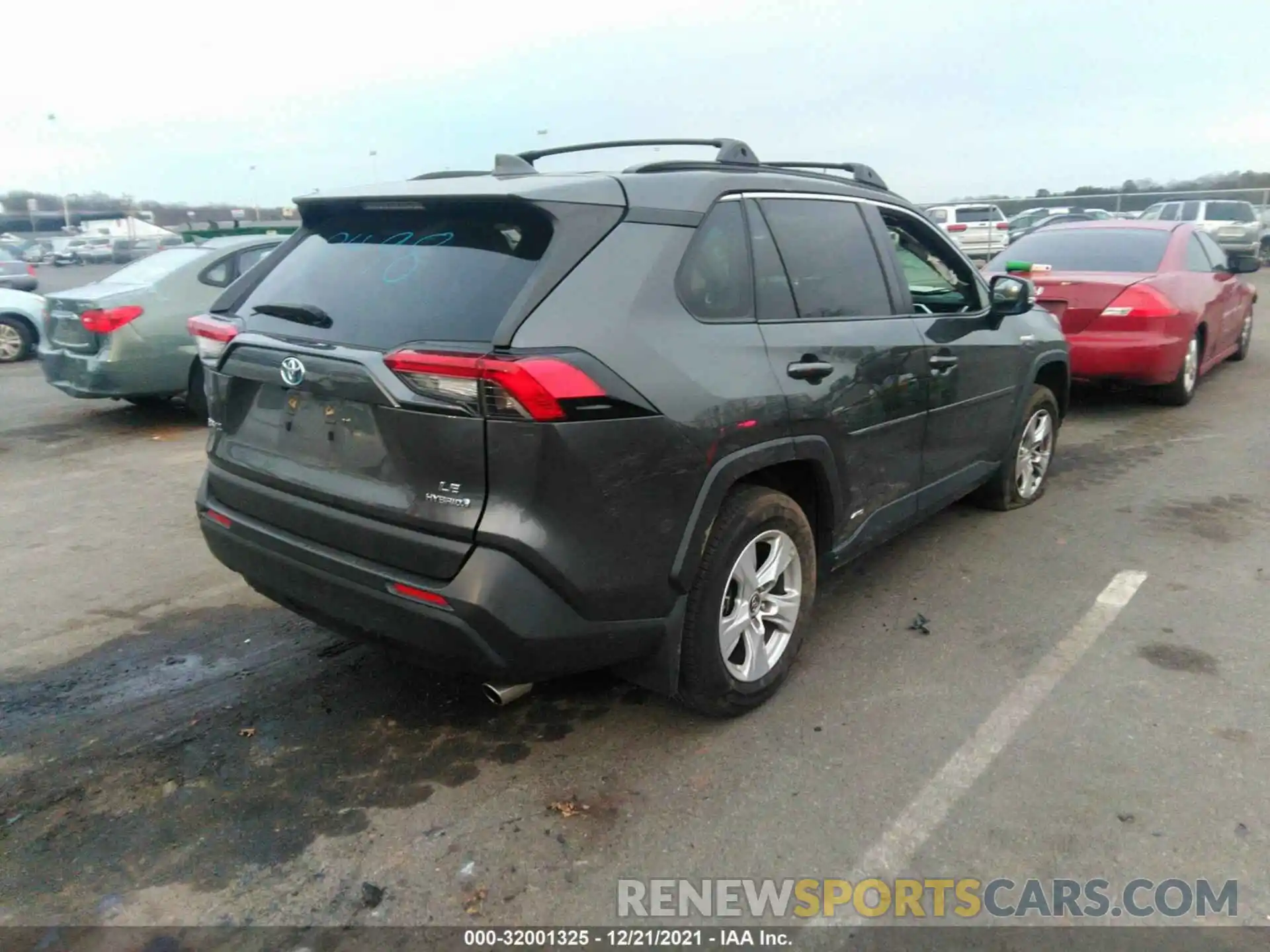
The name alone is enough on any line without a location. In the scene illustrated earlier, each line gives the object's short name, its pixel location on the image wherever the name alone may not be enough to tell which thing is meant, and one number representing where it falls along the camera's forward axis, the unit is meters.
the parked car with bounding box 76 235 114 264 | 45.31
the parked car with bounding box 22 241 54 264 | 44.62
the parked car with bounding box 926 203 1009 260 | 27.11
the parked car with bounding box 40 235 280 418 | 7.69
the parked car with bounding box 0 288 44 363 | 12.21
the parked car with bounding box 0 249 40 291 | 23.00
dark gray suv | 2.62
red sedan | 7.72
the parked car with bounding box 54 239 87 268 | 44.66
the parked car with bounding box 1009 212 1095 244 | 24.20
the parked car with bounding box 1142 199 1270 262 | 23.55
